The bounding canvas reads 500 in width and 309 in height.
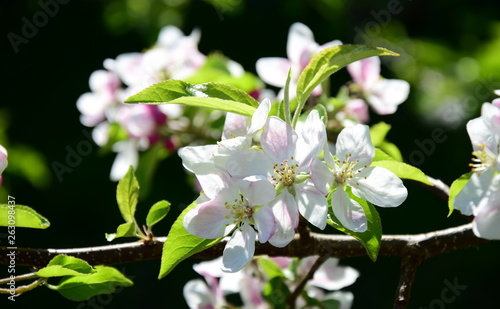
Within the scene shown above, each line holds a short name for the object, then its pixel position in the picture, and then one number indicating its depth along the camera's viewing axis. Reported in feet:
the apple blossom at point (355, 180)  2.61
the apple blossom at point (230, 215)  2.60
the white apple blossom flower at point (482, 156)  2.54
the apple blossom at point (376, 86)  3.27
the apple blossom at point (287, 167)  2.59
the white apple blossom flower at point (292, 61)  3.19
